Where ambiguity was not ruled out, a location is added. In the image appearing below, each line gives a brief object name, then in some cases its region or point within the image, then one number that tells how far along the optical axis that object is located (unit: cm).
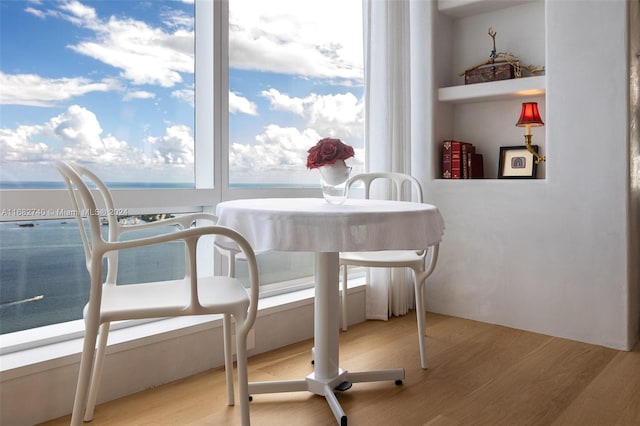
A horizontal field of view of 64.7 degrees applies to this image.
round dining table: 156
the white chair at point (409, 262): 235
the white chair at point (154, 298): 138
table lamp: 304
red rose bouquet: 192
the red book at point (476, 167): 333
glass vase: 195
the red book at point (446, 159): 334
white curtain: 320
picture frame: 315
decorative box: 316
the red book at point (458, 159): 330
